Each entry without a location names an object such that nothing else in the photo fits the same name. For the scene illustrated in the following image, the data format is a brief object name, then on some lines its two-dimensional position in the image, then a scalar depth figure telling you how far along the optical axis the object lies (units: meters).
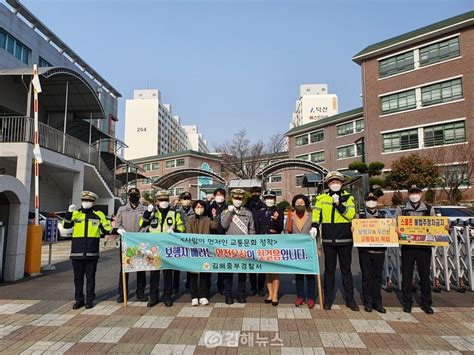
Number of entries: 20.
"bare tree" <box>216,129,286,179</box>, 42.91
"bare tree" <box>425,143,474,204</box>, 22.70
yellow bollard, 8.02
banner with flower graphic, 5.53
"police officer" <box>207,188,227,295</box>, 6.19
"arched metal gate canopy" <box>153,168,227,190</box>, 26.33
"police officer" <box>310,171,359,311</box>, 5.40
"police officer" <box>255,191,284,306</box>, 5.82
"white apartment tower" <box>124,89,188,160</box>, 101.31
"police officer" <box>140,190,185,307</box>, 5.81
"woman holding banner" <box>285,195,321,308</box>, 5.61
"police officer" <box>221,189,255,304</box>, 5.80
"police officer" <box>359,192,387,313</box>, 5.32
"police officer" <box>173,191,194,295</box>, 6.45
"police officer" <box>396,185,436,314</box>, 5.25
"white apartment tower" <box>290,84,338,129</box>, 91.25
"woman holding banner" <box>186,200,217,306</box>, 5.72
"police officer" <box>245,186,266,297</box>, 6.33
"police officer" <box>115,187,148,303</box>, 6.01
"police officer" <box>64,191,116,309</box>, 5.56
